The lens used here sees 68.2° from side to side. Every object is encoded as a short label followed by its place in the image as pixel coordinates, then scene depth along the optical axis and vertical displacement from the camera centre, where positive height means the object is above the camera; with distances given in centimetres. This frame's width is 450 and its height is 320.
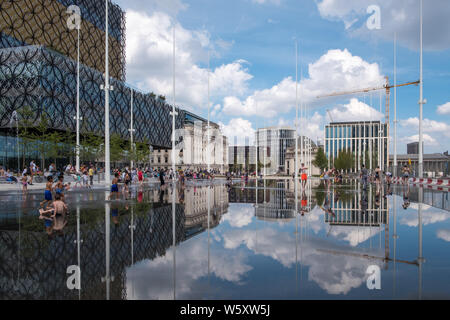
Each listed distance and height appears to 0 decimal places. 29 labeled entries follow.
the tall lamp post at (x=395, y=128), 4782 +511
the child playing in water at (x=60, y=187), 1329 -98
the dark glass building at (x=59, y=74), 5003 +1495
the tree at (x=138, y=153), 5250 +162
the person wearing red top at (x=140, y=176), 3064 -121
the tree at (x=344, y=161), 11196 +62
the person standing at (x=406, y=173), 3522 -109
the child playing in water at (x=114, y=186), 1881 -134
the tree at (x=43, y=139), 3572 +276
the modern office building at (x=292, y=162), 11879 +31
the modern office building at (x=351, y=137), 16962 +1348
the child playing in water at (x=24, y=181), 2378 -133
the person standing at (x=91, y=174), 3039 -102
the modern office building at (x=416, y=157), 16888 +319
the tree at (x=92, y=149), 4088 +190
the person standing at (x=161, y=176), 3080 -122
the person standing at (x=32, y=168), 3077 -51
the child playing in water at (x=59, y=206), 1196 -157
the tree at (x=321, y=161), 9731 +54
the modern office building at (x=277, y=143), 16575 +1046
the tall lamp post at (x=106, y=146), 2575 +132
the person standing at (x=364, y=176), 2667 -107
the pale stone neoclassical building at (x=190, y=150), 11681 +477
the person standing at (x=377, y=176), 2698 -107
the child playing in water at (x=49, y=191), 1303 -111
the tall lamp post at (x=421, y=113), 3564 +541
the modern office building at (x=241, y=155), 16405 +424
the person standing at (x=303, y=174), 2795 -94
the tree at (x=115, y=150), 4669 +187
